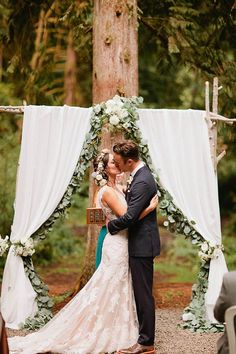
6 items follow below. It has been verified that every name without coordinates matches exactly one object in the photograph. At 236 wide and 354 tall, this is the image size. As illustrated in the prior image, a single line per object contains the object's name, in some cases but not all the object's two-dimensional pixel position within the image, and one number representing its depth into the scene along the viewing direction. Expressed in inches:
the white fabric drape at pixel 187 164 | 286.2
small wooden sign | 264.5
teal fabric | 268.8
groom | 237.5
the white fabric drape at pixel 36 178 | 280.7
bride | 243.8
